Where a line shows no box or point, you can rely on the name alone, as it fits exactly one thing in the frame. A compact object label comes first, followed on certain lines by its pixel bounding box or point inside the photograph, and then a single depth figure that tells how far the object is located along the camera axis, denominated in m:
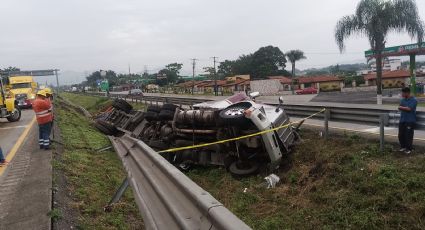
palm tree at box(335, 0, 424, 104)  27.53
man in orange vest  9.57
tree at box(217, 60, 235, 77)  126.39
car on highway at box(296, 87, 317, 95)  69.06
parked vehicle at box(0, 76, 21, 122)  18.05
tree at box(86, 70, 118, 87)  153.95
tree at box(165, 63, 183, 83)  128.90
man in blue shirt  7.95
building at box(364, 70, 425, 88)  68.75
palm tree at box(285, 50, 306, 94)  99.38
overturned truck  7.94
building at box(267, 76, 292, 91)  82.79
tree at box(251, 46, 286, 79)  109.06
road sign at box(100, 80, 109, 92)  62.05
